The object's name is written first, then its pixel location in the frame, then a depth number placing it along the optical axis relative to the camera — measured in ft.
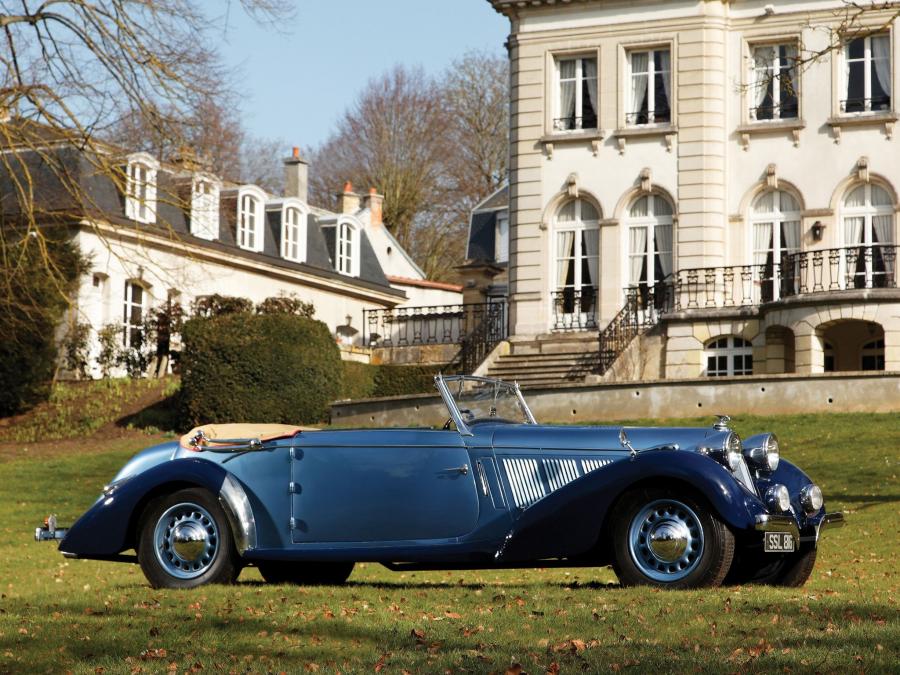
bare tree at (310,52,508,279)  211.61
